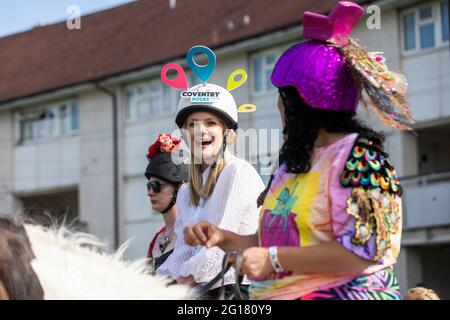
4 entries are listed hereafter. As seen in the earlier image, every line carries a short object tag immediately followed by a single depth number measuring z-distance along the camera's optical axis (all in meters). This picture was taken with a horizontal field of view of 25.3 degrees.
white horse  2.82
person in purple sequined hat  3.11
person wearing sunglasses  5.82
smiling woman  4.38
